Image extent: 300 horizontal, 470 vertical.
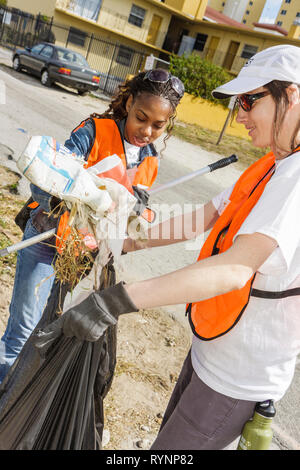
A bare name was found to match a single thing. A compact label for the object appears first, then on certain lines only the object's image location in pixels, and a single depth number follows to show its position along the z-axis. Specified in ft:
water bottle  4.59
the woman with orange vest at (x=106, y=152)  6.63
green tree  53.52
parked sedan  44.09
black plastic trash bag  4.63
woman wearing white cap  3.76
